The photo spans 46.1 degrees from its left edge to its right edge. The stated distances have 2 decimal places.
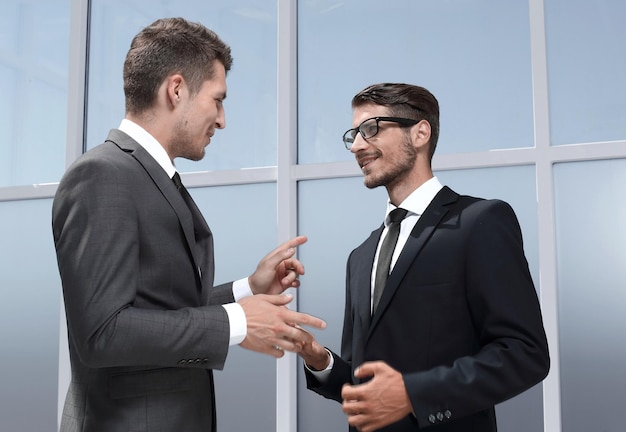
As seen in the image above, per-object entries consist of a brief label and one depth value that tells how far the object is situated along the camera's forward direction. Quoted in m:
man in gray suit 1.38
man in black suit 1.67
